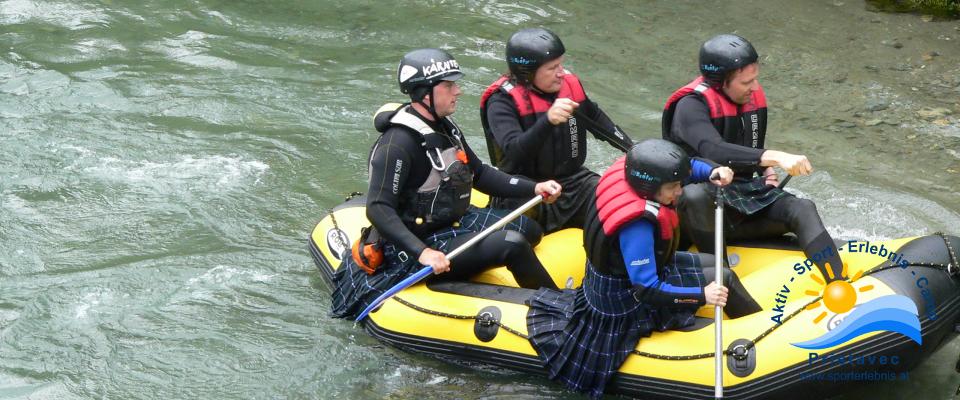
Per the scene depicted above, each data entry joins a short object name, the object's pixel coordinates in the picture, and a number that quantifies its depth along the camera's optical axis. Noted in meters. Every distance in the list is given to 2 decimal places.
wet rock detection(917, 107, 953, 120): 18.62
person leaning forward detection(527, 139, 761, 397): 9.36
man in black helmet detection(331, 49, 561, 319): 10.95
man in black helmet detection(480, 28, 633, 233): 11.55
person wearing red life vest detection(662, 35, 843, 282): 10.91
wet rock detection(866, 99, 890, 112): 19.06
